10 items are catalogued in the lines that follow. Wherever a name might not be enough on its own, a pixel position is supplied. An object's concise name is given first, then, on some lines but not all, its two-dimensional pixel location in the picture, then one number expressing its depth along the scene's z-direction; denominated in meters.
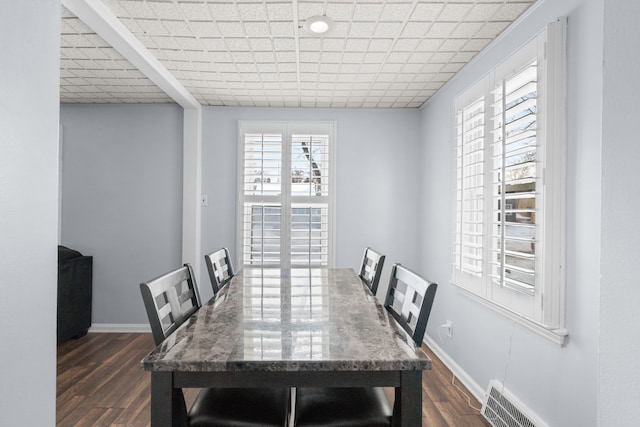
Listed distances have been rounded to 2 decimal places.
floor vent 1.84
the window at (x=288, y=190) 3.66
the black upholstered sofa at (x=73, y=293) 3.20
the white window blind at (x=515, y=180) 1.80
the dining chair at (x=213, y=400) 1.19
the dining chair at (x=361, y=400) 1.22
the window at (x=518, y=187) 1.66
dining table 0.99
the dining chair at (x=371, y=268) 2.09
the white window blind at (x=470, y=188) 2.38
